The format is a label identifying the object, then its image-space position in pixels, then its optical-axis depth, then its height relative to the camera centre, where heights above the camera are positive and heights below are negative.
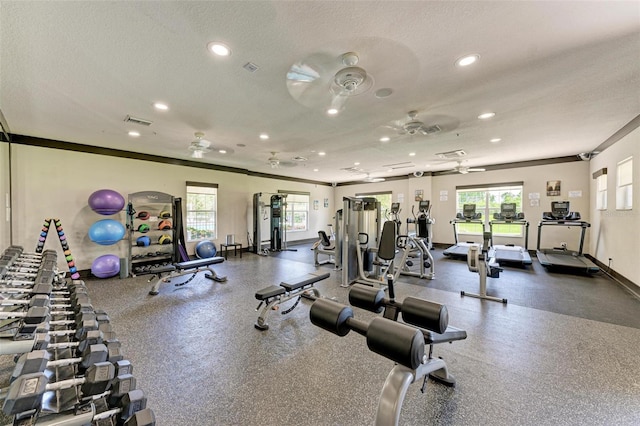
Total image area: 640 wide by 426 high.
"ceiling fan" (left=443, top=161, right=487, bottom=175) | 6.55 +1.11
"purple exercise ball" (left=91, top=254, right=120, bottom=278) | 4.80 -1.13
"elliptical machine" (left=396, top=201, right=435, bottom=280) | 4.81 -0.93
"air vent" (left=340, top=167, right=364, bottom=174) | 8.09 +1.34
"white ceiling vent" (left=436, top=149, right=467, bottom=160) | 5.83 +1.37
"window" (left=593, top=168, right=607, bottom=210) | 5.32 +0.50
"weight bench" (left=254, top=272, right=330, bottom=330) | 2.94 -1.13
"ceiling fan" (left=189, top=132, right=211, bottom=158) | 4.46 +1.17
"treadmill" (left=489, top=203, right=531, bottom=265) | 6.07 -0.59
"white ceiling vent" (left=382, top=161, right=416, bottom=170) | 7.43 +1.38
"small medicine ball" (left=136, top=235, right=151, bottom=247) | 5.48 -0.72
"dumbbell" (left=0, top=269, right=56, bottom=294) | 1.53 -0.51
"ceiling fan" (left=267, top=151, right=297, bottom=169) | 5.86 +1.24
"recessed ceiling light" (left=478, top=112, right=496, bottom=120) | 3.56 +1.39
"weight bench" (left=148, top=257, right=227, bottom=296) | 4.21 -1.12
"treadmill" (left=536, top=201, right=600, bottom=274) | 5.28 -1.03
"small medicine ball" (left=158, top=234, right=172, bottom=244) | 5.91 -0.73
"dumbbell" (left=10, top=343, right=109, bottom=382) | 0.98 -0.66
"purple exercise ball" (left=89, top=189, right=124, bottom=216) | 4.86 +0.13
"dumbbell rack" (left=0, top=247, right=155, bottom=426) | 0.92 -0.73
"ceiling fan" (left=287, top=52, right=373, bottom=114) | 2.14 +1.20
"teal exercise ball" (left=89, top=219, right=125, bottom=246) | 4.78 -0.46
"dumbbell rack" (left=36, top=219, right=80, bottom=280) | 4.22 -0.65
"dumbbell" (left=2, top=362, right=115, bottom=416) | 0.84 -0.68
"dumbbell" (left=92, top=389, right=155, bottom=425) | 1.03 -0.88
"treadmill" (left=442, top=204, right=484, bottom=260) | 6.85 -0.33
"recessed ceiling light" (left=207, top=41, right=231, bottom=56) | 2.05 +1.36
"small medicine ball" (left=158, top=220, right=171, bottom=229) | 5.85 -0.37
